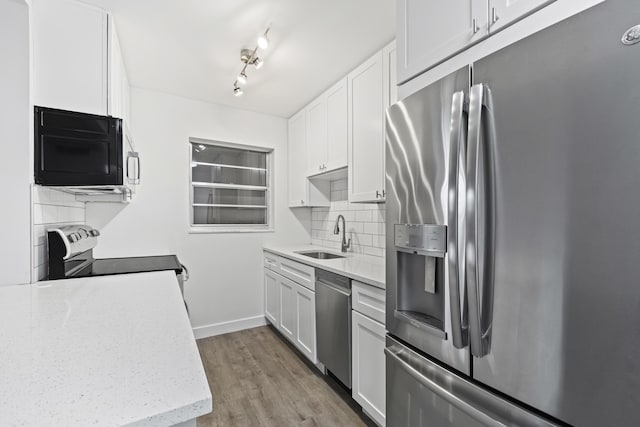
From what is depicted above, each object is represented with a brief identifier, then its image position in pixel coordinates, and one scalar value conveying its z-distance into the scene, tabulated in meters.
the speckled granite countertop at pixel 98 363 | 0.53
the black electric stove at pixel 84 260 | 1.61
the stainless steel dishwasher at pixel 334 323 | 1.89
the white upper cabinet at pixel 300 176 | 3.17
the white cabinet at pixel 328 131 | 2.51
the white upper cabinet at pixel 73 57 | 1.51
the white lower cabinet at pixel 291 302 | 2.32
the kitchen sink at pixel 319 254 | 2.95
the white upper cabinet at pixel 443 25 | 0.91
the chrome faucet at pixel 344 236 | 2.90
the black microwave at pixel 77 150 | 1.50
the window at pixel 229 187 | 3.19
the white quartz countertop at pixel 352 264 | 1.68
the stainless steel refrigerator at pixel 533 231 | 0.63
